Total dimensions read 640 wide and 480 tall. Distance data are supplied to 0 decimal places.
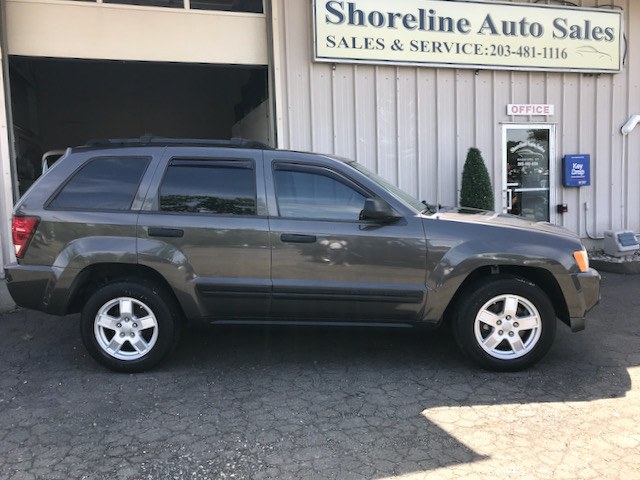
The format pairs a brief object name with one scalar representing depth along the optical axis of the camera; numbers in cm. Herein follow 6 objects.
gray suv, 415
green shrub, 765
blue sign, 851
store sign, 736
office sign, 831
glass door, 847
